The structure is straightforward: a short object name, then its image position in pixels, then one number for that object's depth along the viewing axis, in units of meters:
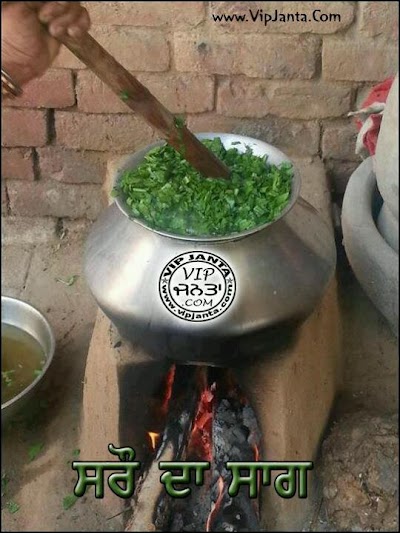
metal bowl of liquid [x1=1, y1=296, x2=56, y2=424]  1.32
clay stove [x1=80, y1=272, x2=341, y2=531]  1.19
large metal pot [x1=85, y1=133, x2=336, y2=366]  1.05
